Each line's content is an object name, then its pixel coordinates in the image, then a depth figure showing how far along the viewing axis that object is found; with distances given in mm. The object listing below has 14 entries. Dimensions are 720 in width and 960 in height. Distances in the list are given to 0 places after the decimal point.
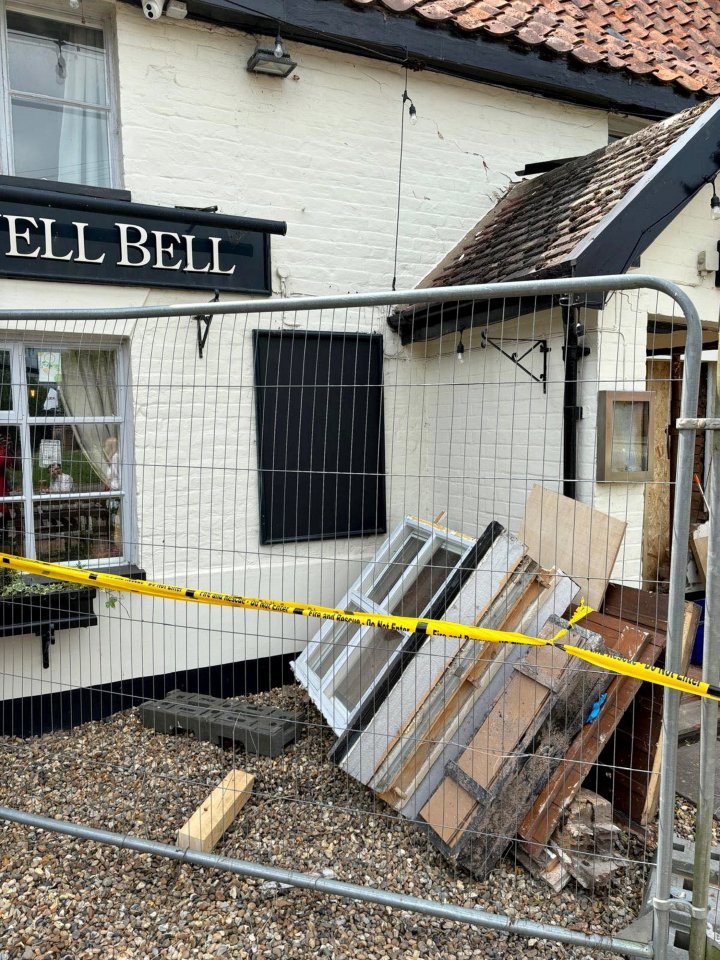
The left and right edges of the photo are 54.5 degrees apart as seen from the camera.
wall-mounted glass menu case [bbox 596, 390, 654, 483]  4449
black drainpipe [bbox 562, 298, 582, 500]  4629
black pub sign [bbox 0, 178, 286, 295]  4594
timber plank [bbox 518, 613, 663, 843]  3361
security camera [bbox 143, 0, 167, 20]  4809
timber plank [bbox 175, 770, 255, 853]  3445
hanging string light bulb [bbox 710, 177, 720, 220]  4793
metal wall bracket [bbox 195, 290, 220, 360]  4878
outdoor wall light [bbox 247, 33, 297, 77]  5152
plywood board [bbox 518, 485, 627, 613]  3594
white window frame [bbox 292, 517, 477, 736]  4297
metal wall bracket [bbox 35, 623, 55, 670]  4551
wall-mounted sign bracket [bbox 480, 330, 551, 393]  4613
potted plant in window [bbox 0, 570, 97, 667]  4457
